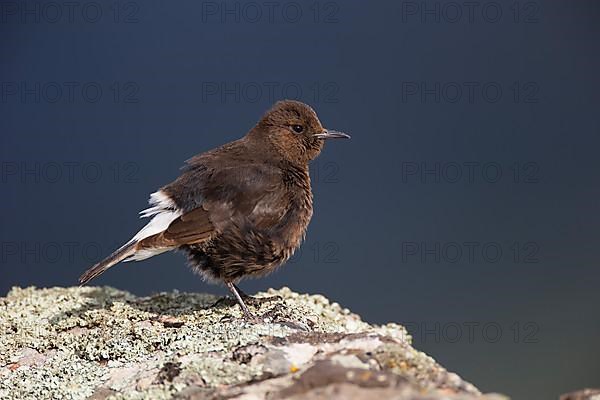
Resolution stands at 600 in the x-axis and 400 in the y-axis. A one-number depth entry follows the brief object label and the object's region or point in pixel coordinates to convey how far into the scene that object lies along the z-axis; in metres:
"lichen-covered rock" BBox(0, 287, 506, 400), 5.26
